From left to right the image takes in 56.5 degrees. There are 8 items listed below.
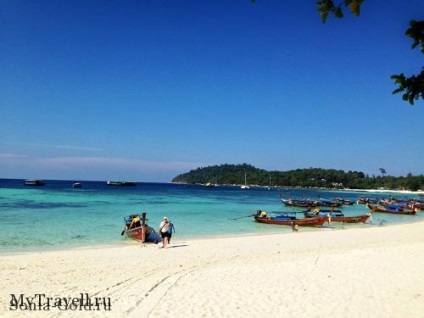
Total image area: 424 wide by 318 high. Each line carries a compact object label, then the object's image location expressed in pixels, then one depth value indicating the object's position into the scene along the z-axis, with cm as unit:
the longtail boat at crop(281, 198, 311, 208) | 6350
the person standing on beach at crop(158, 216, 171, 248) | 2107
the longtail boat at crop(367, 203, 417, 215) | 5541
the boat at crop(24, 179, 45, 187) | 14212
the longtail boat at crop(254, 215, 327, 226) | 3494
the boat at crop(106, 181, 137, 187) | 17212
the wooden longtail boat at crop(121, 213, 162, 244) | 2314
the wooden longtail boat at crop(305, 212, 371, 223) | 3906
